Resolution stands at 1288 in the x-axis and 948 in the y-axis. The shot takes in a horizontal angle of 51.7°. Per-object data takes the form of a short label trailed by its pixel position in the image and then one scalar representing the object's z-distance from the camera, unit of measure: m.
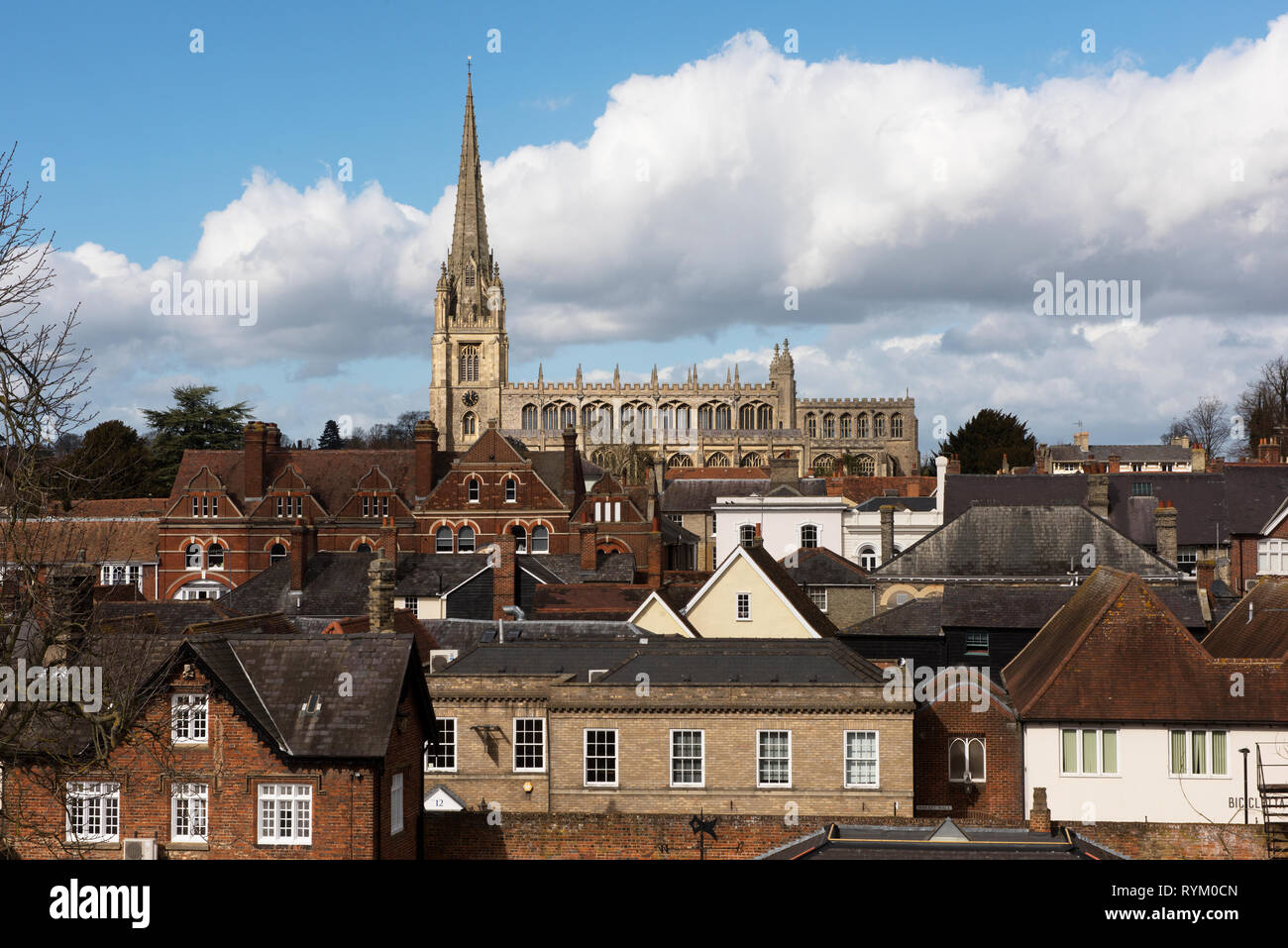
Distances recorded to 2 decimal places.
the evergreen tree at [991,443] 121.81
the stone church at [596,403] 172.38
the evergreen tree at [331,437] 183.88
